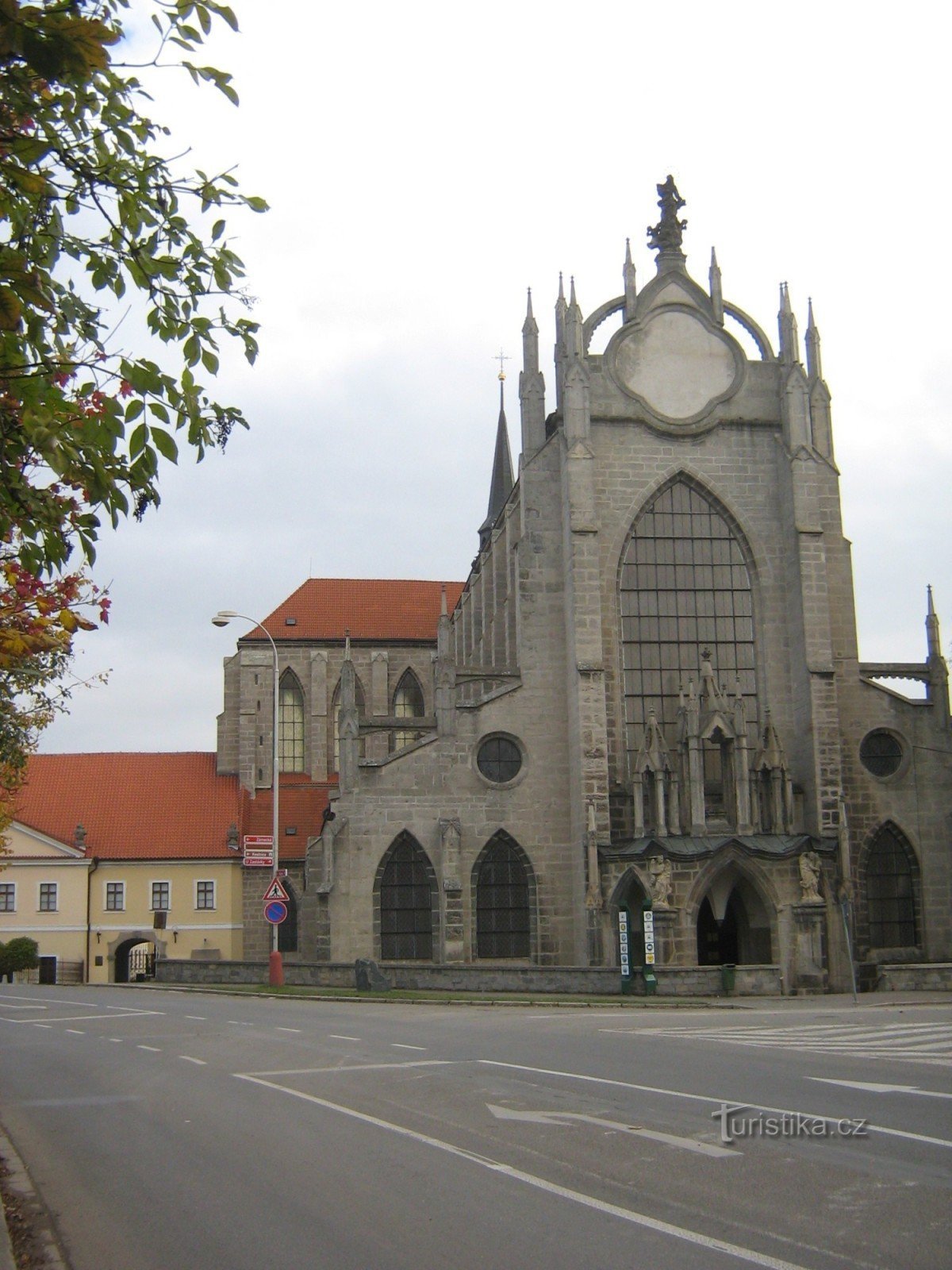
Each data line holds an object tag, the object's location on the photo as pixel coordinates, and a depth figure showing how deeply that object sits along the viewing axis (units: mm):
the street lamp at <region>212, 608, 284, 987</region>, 34312
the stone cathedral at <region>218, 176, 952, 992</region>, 37062
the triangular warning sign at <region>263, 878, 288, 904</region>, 33312
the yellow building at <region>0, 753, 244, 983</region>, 50750
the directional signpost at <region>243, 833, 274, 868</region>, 32594
